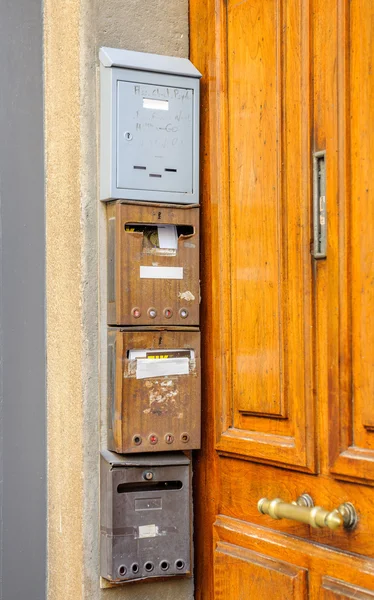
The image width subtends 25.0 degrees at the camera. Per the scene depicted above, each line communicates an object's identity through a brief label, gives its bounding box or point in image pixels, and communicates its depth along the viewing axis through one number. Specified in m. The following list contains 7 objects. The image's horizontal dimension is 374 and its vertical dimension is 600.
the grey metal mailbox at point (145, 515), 2.19
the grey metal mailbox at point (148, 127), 2.20
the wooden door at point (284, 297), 1.82
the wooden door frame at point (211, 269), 2.25
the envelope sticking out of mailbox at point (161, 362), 2.22
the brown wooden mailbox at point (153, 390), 2.20
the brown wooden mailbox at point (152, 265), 2.20
